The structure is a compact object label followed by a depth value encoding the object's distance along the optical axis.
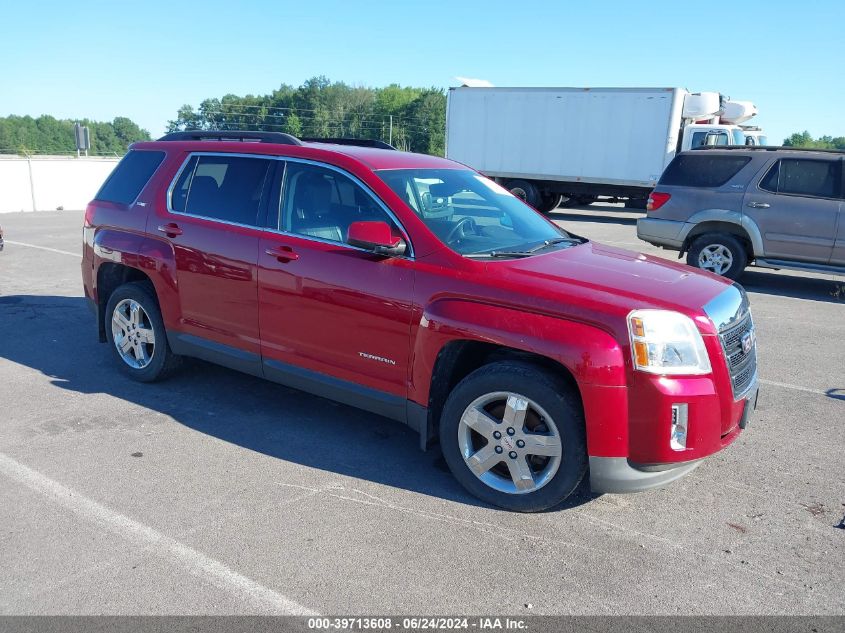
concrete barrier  21.05
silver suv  9.81
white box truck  20.38
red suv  3.43
